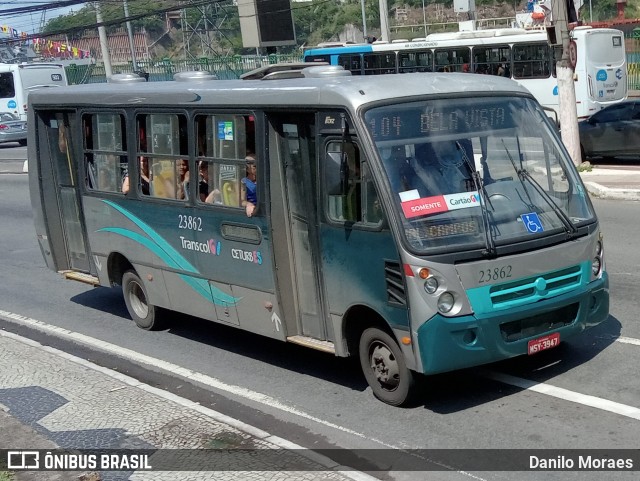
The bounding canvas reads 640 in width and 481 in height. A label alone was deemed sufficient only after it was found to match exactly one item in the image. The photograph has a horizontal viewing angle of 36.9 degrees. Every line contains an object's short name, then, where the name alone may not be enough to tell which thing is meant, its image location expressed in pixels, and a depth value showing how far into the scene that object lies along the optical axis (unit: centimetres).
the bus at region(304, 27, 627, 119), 2657
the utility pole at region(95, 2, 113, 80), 3897
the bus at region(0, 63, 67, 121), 4491
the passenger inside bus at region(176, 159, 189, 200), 948
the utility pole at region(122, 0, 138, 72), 4286
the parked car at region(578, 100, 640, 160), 2203
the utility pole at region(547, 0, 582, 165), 1903
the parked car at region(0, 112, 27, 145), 3903
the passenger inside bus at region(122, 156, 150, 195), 1018
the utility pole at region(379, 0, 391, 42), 3378
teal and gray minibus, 711
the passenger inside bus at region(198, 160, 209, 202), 922
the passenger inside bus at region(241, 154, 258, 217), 852
